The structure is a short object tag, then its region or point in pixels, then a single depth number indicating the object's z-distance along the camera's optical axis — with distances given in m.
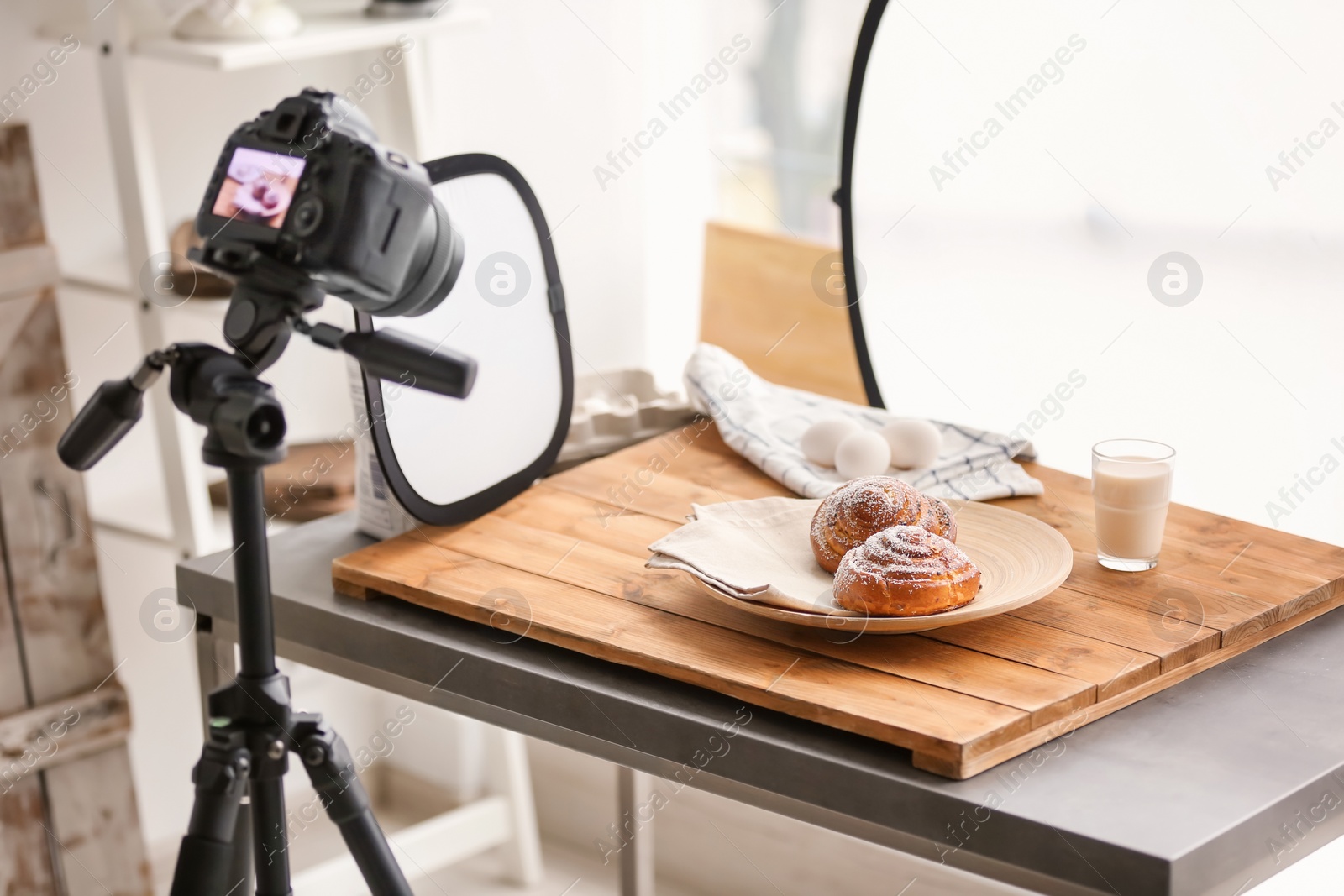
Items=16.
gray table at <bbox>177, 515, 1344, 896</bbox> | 2.48
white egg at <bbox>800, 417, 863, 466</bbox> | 2.97
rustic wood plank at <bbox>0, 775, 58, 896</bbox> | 3.32
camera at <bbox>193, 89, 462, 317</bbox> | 2.45
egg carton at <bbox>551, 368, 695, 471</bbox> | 3.06
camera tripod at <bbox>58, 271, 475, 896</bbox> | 2.45
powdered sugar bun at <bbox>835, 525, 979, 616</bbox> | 2.62
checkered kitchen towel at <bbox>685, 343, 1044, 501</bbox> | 2.92
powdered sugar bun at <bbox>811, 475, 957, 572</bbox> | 2.70
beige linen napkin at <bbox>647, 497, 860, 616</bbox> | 2.67
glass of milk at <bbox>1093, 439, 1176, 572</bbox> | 2.75
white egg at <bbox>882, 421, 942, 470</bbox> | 2.95
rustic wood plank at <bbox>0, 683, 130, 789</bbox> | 3.29
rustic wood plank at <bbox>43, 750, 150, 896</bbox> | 3.36
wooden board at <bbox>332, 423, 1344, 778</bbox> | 2.58
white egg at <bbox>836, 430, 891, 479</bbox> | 2.94
